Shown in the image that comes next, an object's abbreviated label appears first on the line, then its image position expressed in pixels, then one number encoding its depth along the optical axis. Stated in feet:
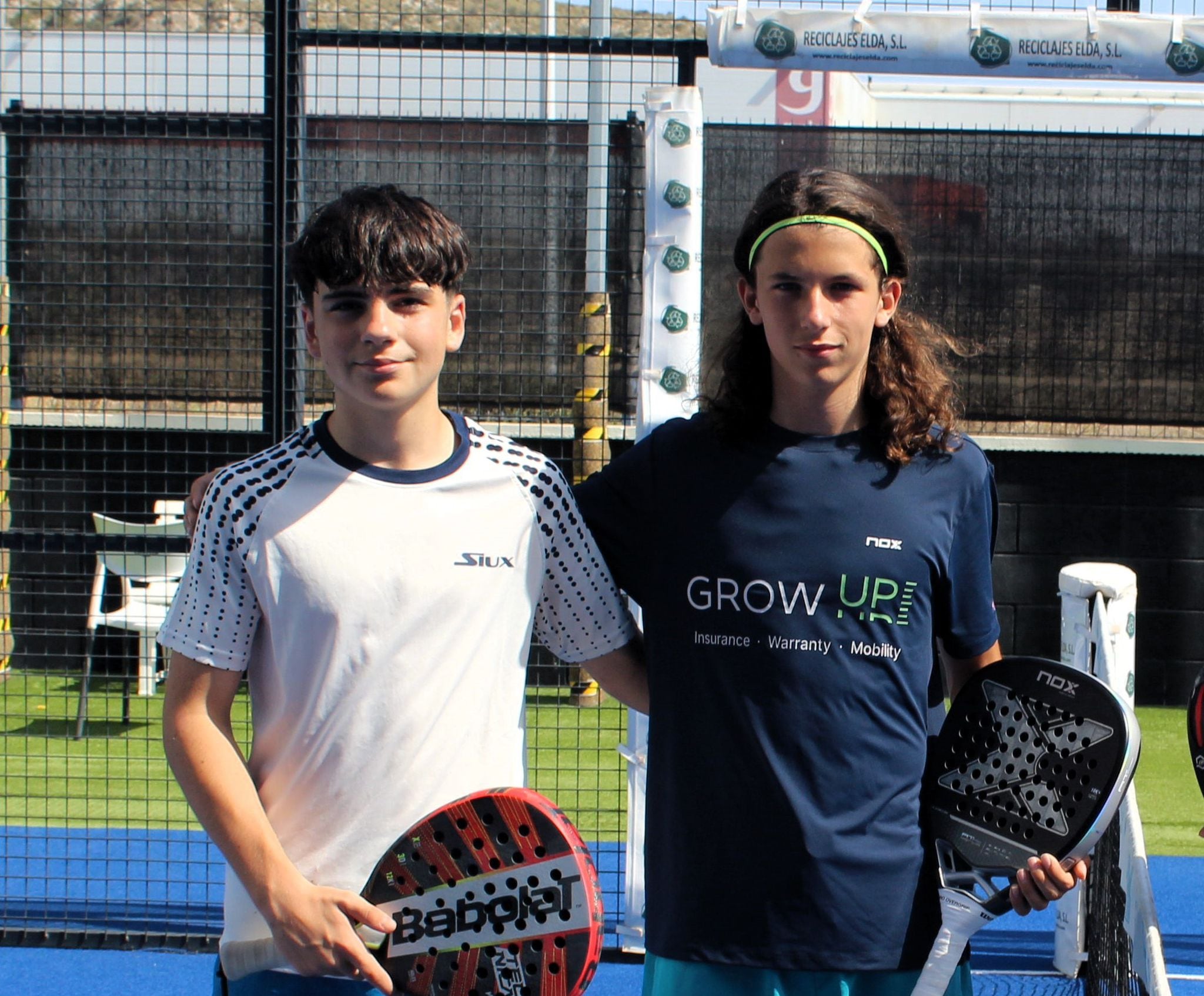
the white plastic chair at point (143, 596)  22.13
